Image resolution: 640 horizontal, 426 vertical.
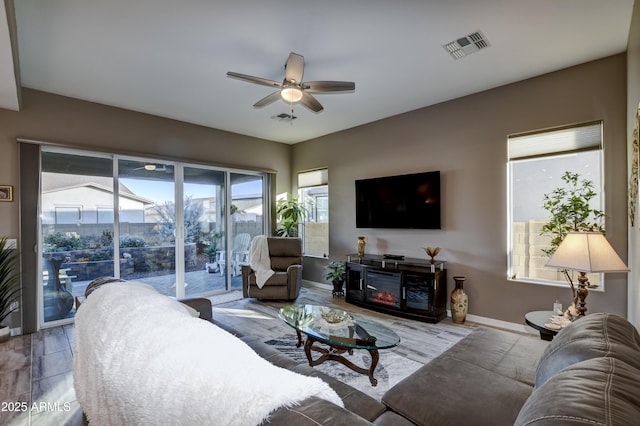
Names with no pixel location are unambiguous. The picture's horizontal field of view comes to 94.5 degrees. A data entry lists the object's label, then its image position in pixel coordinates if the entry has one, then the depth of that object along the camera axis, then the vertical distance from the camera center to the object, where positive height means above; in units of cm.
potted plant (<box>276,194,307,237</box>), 576 -5
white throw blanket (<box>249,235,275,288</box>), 466 -77
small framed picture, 338 +26
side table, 224 -90
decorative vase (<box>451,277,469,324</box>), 369 -115
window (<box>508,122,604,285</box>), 305 +37
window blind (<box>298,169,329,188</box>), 570 +69
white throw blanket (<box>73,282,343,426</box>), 76 -48
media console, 375 -103
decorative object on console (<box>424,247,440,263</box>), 389 -54
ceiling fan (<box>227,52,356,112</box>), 261 +119
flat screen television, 412 +15
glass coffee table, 221 -97
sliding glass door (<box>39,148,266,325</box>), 378 -16
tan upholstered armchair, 464 -113
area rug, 233 -137
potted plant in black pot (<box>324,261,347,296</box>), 496 -108
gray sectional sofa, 69 -71
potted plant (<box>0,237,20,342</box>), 319 -79
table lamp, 194 -31
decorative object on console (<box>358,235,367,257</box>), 470 -53
